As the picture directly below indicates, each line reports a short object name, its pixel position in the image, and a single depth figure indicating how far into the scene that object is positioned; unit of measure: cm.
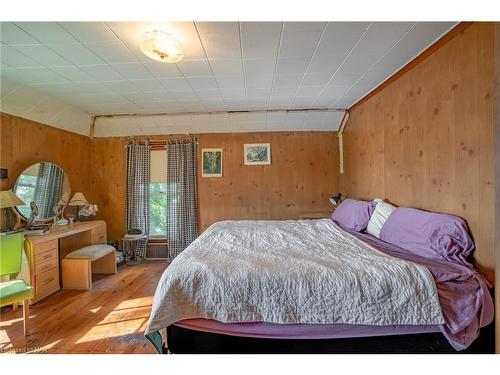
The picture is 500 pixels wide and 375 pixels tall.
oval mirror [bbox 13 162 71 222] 247
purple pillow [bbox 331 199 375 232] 224
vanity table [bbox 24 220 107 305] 214
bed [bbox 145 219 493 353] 115
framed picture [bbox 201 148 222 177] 367
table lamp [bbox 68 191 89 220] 301
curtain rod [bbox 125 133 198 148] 363
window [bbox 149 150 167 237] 364
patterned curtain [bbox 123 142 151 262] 359
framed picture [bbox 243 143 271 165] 367
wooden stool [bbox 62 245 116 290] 248
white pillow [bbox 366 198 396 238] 203
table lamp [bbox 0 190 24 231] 218
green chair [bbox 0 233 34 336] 165
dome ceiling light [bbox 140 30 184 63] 150
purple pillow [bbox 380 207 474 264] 135
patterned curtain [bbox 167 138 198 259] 356
